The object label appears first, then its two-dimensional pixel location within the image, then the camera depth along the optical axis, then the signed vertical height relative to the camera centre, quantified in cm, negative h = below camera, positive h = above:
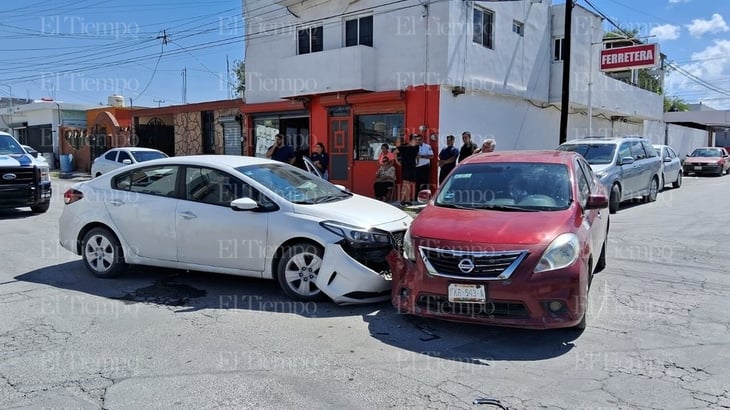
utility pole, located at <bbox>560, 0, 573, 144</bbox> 1477 +235
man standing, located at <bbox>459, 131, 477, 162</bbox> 1252 +28
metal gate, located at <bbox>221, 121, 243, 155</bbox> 2081 +78
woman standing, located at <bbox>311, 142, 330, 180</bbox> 1498 -1
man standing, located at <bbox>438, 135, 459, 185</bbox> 1311 +10
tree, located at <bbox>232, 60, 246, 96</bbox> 4636 +720
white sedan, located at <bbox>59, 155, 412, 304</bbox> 558 -74
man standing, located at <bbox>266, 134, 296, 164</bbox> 1301 +13
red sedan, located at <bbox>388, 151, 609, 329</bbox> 438 -81
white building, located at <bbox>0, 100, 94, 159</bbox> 3325 +237
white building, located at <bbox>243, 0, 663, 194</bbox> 1450 +257
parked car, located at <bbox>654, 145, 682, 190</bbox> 1680 -15
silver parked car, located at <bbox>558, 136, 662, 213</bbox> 1196 -9
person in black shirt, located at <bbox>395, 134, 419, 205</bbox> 1370 -13
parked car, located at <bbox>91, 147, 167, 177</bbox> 1825 +2
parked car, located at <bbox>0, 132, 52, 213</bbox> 1162 -47
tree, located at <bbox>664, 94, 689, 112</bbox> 5360 +563
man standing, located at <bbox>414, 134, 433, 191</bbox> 1380 -15
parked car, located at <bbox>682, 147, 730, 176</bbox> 2492 -7
